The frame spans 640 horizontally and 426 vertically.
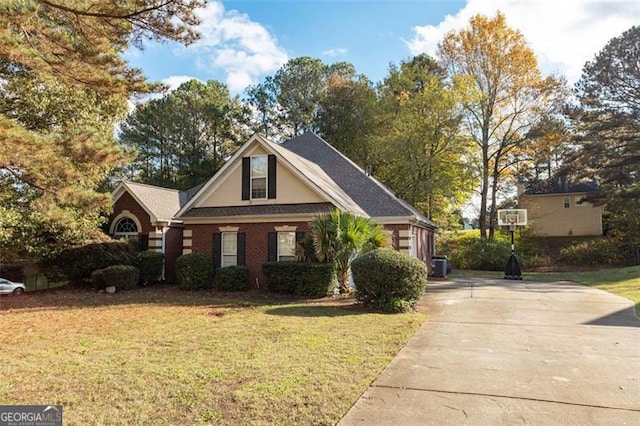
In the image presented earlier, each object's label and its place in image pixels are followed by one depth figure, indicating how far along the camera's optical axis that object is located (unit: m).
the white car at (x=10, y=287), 16.75
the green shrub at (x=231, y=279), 14.96
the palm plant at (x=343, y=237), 12.75
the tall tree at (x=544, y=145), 27.88
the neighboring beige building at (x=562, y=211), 33.78
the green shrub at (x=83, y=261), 16.70
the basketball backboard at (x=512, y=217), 20.84
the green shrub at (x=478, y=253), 27.16
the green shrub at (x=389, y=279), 10.53
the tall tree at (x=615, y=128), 25.27
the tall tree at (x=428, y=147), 26.23
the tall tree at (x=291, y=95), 37.31
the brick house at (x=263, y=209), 15.57
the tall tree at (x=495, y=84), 27.39
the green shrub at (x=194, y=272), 15.32
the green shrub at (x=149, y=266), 17.36
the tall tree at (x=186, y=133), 36.41
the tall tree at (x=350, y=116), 32.66
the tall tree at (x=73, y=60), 7.70
